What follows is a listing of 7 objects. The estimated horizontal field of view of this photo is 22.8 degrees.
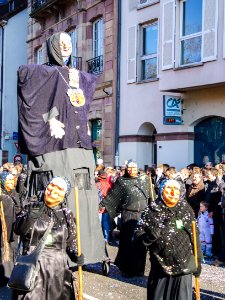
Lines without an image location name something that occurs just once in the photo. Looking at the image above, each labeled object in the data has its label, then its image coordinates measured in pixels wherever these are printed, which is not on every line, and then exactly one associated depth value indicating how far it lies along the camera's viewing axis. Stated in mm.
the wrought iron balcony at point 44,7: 22109
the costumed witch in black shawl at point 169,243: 5070
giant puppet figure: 6719
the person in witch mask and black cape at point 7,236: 7160
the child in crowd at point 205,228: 9664
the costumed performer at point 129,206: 8125
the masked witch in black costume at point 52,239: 4906
